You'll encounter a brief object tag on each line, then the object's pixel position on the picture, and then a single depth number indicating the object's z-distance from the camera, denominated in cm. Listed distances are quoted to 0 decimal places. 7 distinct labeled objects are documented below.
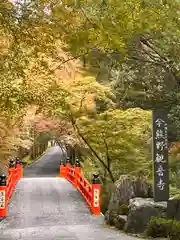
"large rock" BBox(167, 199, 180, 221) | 954
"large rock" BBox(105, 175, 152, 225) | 1196
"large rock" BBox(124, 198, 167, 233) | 998
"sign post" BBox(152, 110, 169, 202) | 1048
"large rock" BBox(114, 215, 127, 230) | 1076
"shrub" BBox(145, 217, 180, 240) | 891
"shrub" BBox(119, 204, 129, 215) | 1142
